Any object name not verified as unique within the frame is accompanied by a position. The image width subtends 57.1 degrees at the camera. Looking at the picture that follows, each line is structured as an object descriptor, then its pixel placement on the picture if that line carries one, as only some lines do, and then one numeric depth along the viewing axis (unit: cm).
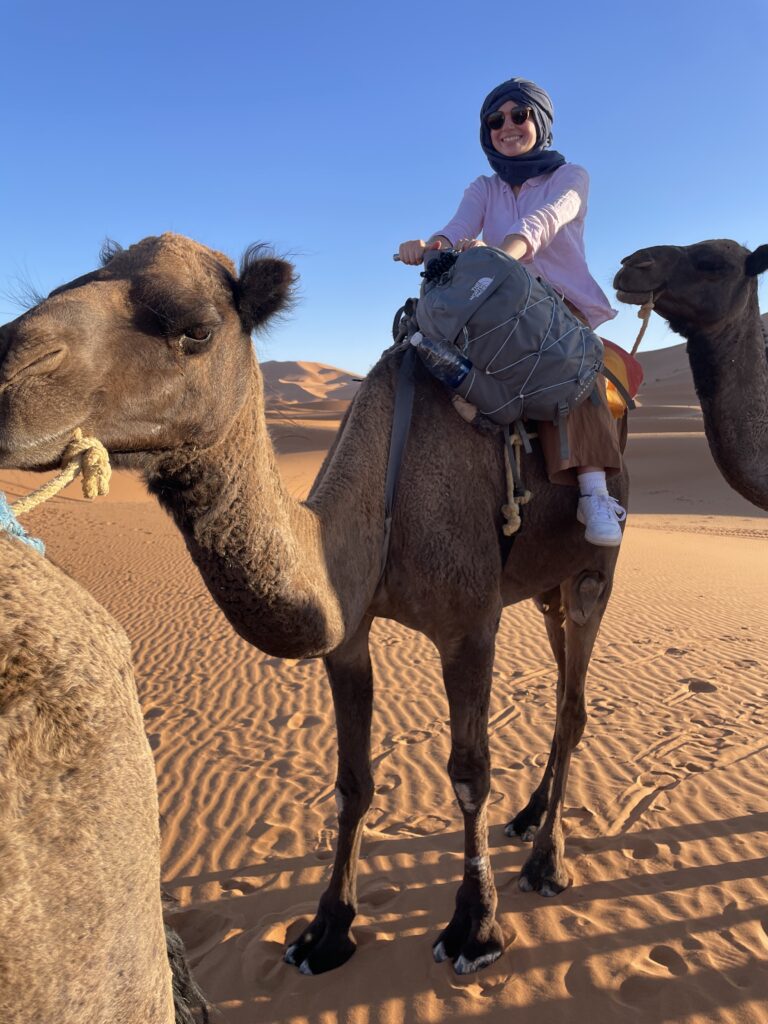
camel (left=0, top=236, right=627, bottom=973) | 181
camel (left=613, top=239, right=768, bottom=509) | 367
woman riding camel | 335
